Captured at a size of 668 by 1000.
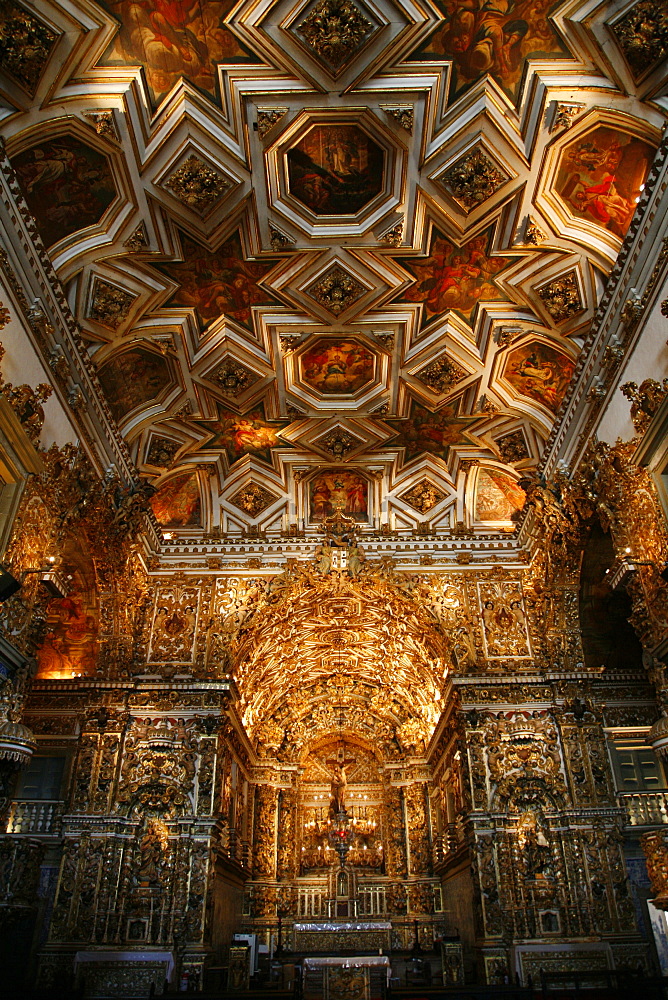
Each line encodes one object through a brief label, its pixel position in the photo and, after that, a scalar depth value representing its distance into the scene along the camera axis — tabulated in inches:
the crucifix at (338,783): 959.0
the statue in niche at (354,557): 719.1
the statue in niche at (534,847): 588.7
